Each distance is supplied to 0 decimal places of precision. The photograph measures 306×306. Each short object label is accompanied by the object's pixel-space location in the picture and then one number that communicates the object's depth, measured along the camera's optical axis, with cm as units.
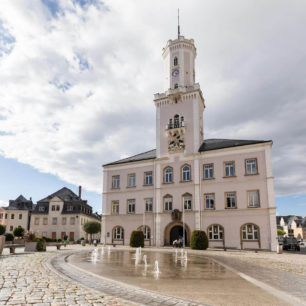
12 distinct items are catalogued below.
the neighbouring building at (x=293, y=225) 11256
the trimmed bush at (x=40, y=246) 2475
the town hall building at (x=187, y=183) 3322
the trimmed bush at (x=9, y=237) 4491
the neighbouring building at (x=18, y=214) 7031
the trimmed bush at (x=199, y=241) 3128
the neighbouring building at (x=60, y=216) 6531
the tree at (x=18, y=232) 5874
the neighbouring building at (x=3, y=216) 6986
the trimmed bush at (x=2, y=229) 5209
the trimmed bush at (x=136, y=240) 3519
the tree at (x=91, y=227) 5928
